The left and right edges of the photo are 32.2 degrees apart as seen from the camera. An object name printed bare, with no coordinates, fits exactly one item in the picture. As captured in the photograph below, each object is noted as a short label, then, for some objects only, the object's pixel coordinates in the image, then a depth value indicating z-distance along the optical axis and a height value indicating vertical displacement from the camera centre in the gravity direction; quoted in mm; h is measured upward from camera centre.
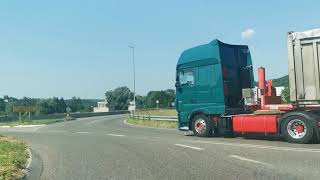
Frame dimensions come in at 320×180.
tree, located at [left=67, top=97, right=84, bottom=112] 147400 +2925
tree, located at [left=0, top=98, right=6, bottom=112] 133800 +2631
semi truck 16172 +590
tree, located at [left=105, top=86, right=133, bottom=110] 153125 +4723
